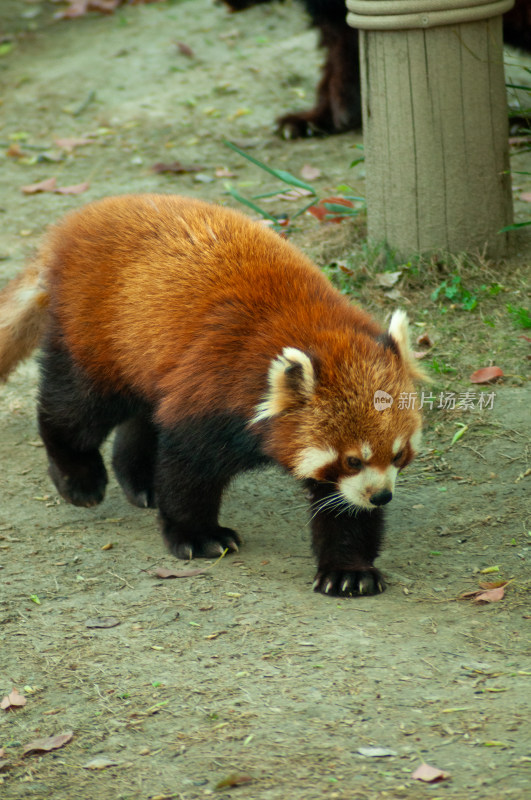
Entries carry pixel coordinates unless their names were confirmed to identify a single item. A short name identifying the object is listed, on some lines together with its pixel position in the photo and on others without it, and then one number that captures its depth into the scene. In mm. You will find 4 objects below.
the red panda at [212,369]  6547
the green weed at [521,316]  9422
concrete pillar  9273
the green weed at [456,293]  9859
